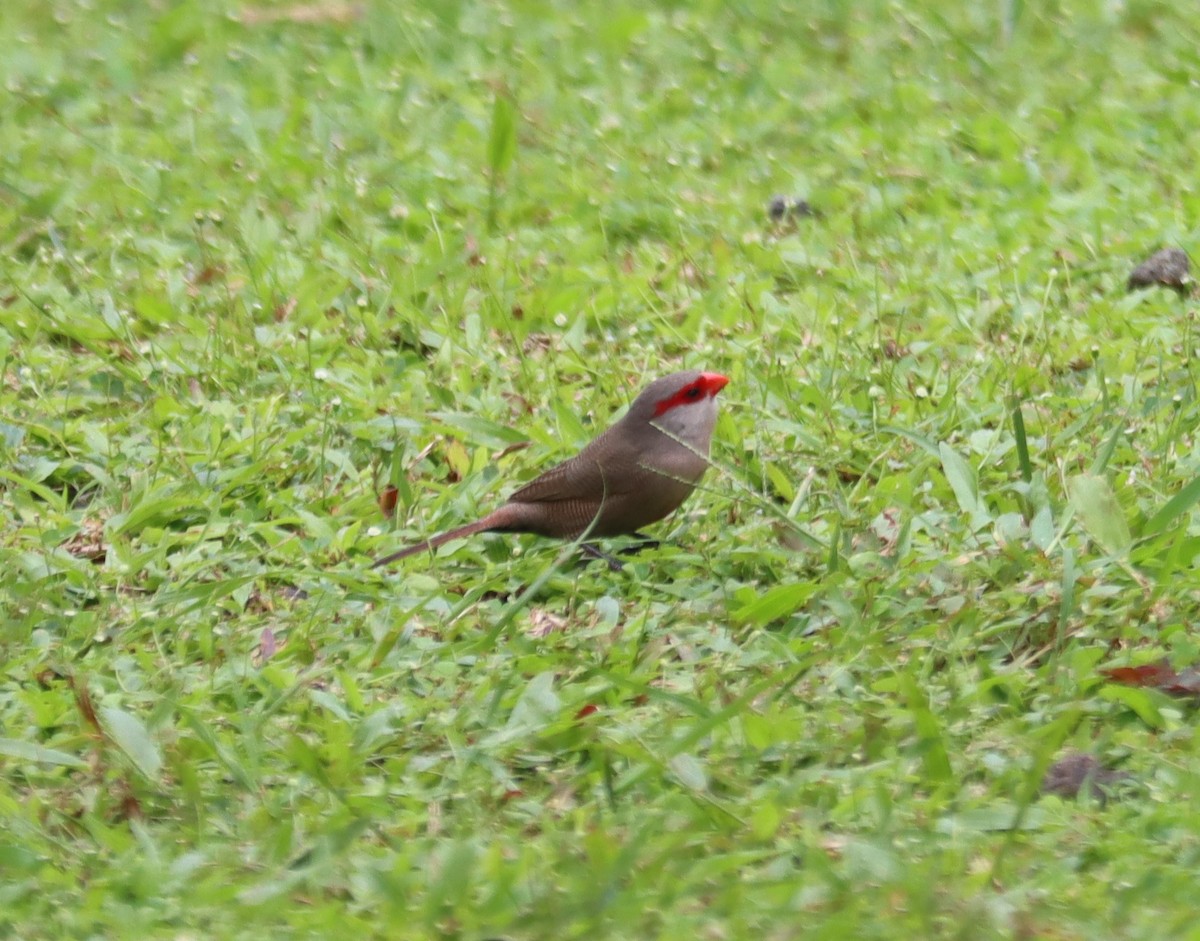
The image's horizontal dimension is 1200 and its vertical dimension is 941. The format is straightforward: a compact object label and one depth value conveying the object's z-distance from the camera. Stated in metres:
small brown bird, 10.56
